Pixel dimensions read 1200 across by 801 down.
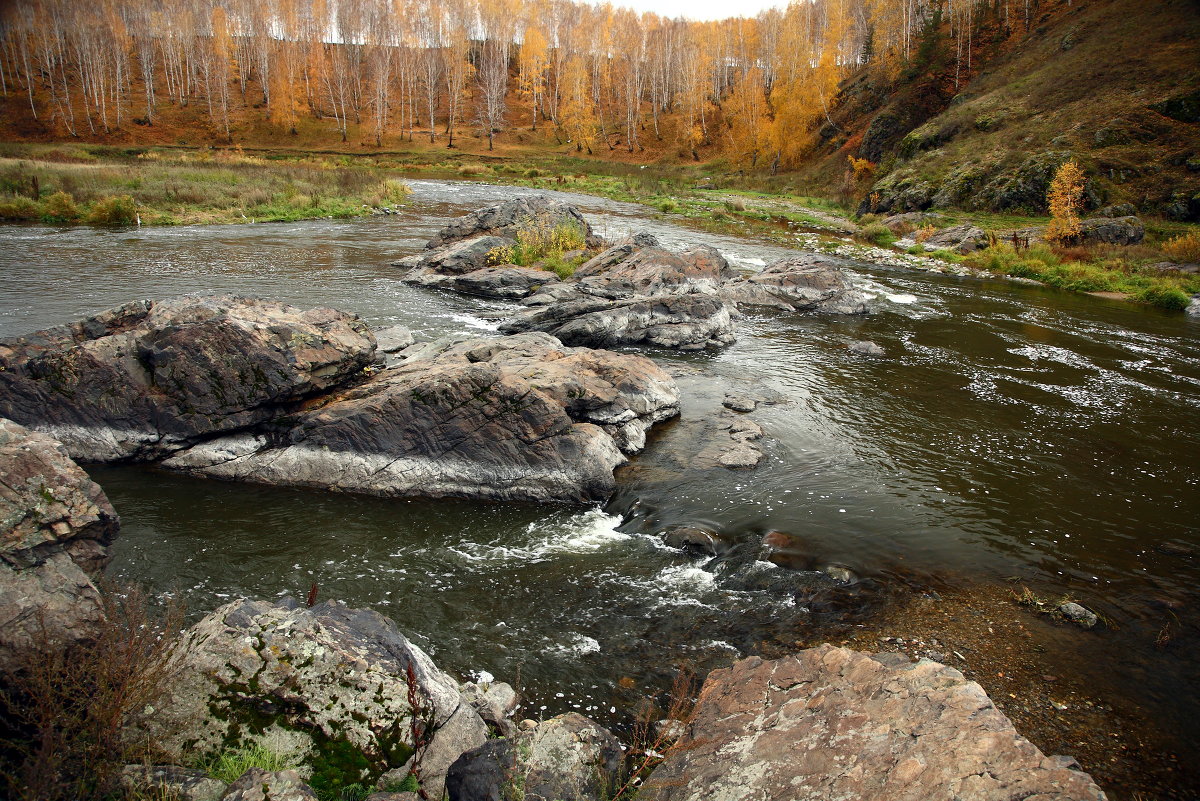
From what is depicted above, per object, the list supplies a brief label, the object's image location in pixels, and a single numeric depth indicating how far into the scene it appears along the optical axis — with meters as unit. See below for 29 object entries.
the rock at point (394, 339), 16.52
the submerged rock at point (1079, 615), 8.34
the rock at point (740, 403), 15.50
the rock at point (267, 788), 4.00
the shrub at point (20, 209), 31.16
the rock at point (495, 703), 6.06
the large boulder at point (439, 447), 11.55
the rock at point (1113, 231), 34.19
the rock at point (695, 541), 10.03
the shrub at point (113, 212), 31.75
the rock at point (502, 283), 25.12
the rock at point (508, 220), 29.91
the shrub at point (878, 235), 41.89
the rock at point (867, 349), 20.36
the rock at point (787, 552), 9.67
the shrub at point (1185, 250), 31.22
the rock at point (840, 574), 9.27
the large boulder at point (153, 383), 11.60
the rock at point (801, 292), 25.67
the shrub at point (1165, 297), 27.30
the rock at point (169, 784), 4.10
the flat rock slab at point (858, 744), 4.22
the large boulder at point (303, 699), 4.91
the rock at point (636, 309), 20.28
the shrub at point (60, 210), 31.56
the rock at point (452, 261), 26.08
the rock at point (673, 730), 6.08
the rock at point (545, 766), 4.62
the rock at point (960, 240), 37.38
